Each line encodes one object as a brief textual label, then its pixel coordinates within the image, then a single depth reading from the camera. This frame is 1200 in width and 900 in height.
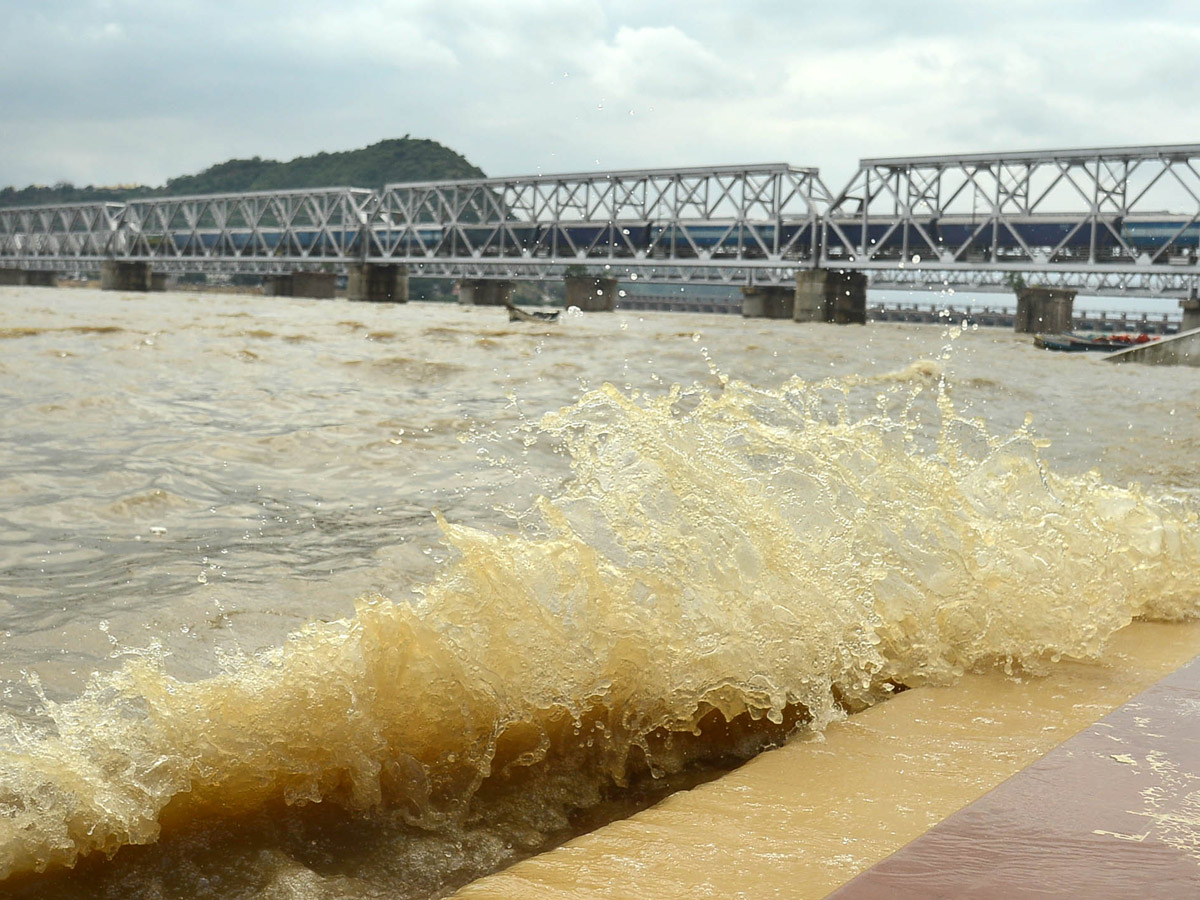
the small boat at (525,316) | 44.59
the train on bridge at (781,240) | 59.56
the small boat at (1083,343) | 40.53
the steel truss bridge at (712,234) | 59.75
